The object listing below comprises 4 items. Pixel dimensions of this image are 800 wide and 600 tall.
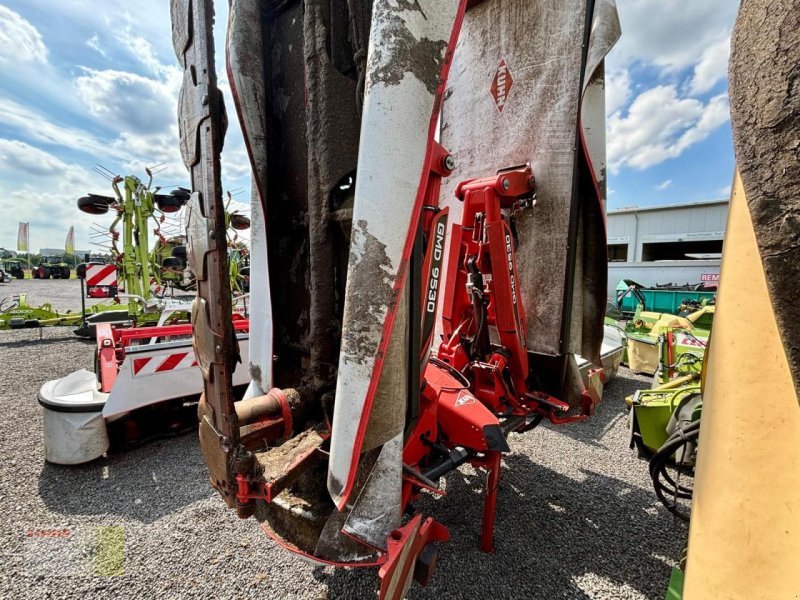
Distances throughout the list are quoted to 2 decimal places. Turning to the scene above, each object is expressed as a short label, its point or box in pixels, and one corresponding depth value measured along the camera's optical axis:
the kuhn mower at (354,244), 1.08
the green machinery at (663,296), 9.64
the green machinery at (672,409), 2.12
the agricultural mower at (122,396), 2.86
